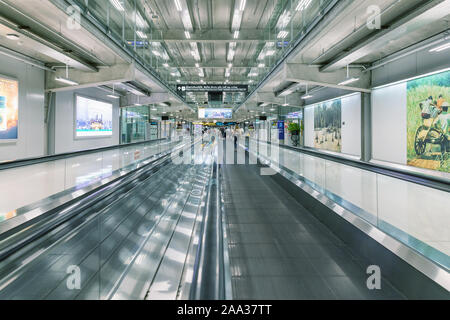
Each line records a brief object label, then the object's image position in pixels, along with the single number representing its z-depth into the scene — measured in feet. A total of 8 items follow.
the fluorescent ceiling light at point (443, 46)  22.69
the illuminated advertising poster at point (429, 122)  29.43
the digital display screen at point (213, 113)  94.68
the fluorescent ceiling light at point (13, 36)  24.54
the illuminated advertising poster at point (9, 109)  31.50
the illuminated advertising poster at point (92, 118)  49.32
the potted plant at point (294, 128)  76.48
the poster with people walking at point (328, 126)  53.57
